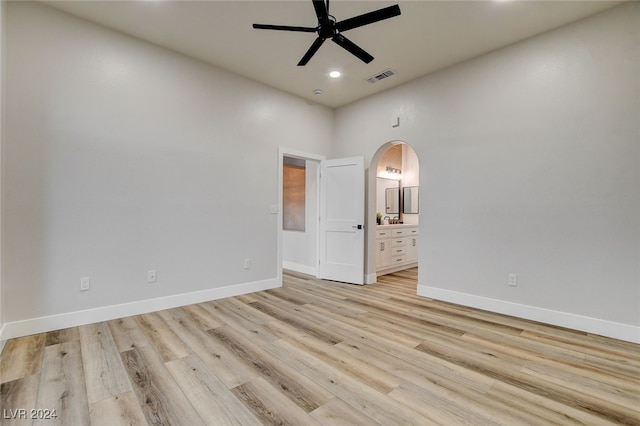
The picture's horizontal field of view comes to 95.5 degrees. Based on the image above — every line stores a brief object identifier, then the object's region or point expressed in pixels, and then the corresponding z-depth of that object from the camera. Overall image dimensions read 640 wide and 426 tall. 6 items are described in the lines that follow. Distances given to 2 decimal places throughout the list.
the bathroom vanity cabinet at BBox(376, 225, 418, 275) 5.30
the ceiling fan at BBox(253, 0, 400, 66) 2.17
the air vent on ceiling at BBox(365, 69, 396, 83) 3.97
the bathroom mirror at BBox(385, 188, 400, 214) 6.66
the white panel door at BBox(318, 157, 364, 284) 4.70
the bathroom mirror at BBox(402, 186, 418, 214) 6.62
